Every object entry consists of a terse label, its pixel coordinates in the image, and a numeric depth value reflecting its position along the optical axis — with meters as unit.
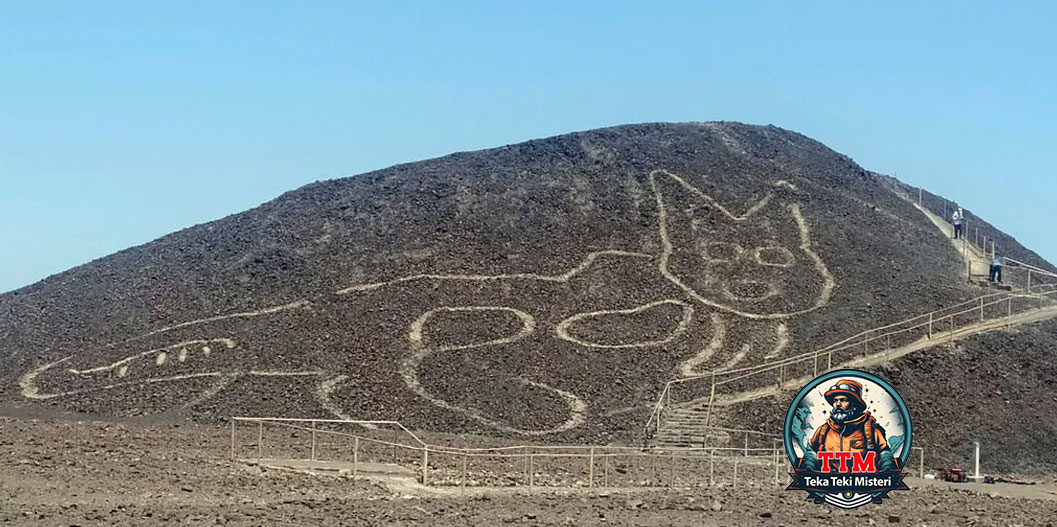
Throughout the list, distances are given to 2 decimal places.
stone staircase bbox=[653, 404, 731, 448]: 32.72
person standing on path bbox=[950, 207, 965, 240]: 49.19
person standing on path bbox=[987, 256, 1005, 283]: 43.59
